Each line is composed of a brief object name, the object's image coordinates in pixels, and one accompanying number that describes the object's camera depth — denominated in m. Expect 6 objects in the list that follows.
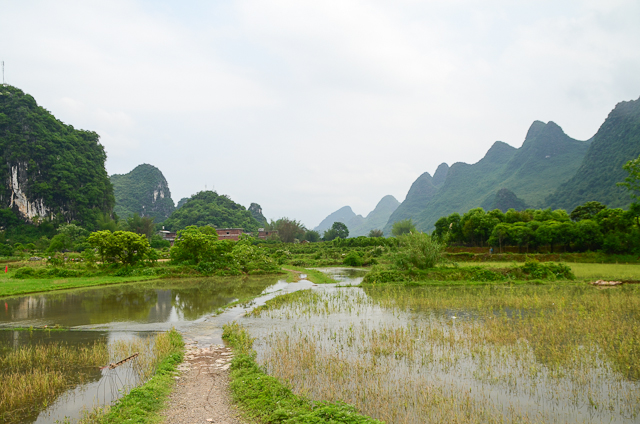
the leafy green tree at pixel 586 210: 37.12
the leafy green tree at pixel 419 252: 22.45
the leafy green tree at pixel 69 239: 40.99
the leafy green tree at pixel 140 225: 70.00
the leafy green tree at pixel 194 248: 28.03
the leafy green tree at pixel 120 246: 25.16
